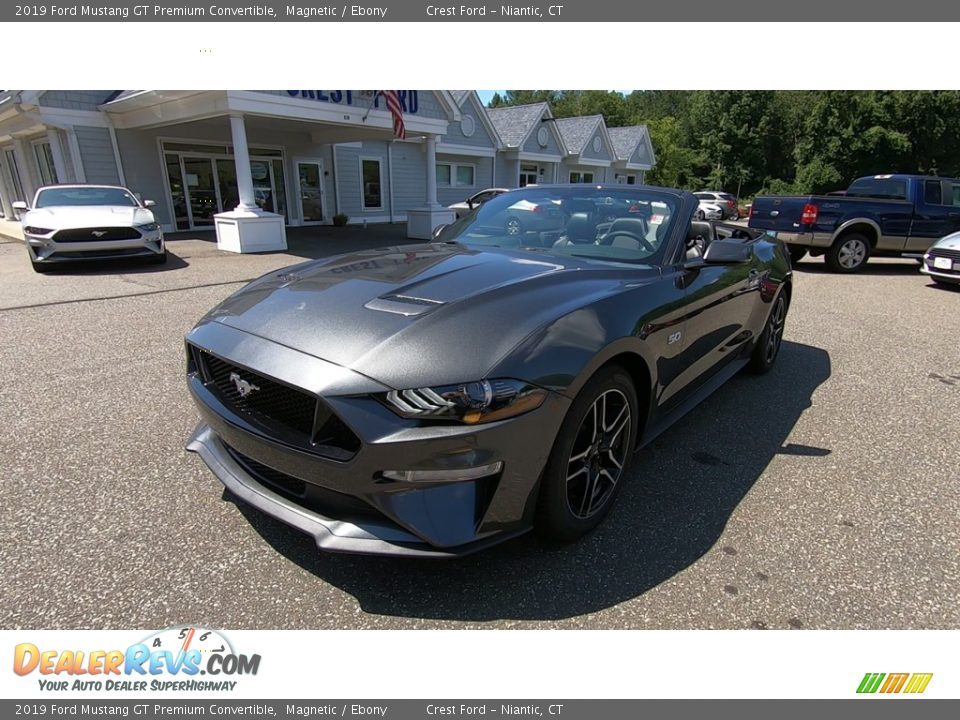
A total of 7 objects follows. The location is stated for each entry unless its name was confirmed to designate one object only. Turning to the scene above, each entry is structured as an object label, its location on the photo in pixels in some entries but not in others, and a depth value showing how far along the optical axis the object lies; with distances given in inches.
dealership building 487.5
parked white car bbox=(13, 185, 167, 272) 354.6
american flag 537.0
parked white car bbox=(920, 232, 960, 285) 360.5
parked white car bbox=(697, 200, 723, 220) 968.2
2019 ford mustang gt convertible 72.8
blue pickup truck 416.8
